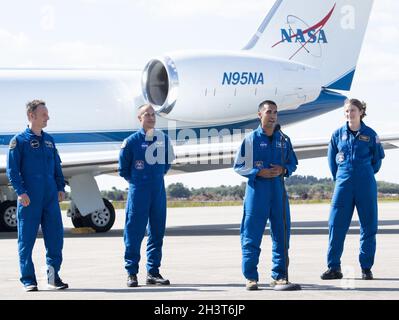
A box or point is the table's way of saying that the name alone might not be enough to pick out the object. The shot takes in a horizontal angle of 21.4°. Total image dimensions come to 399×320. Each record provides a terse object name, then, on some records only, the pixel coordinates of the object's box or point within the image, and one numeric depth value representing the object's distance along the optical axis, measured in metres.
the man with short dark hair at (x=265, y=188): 10.69
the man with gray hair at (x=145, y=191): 11.23
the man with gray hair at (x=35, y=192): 10.79
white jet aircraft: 21.53
